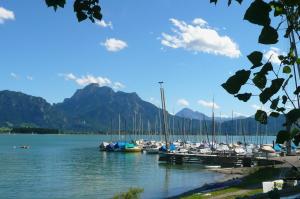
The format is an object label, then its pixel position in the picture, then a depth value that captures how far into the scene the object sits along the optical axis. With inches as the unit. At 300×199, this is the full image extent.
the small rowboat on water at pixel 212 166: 2536.9
